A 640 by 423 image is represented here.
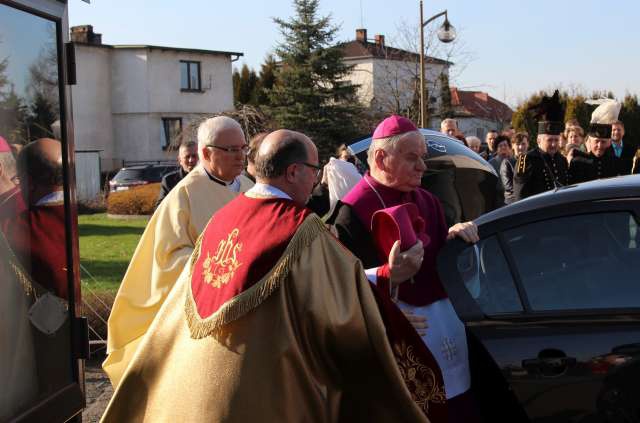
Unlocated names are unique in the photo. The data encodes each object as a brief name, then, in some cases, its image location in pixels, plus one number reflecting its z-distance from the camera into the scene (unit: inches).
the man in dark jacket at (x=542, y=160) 321.7
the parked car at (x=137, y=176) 1211.9
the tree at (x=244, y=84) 2220.7
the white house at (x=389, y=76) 1560.3
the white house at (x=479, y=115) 2524.6
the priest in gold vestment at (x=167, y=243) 209.5
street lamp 918.4
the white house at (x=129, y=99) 1861.5
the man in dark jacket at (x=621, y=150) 360.8
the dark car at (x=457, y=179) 307.0
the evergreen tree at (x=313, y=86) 1585.9
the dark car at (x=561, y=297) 139.5
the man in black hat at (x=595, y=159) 343.0
